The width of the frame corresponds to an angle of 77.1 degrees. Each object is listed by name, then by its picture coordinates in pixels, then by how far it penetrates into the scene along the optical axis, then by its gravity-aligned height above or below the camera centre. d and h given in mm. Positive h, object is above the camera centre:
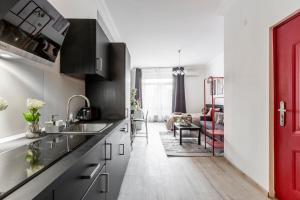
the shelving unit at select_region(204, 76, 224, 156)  4028 -964
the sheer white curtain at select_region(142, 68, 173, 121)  9367 +396
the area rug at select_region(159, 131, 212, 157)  3820 -1044
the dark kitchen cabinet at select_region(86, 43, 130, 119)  2861 +196
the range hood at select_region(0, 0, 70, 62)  1047 +495
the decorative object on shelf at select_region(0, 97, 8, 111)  1118 -16
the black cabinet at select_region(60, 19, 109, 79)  2174 +617
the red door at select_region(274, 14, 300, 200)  1812 -63
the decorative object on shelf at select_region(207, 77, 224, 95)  6546 +565
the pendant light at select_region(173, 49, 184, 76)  7025 +1229
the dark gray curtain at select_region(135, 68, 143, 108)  9172 +897
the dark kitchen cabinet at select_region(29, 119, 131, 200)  728 -413
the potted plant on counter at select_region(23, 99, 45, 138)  1450 -128
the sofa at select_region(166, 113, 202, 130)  6590 -652
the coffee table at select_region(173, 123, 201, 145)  4645 -648
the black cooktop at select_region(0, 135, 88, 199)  634 -268
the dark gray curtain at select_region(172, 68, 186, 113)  9000 +334
